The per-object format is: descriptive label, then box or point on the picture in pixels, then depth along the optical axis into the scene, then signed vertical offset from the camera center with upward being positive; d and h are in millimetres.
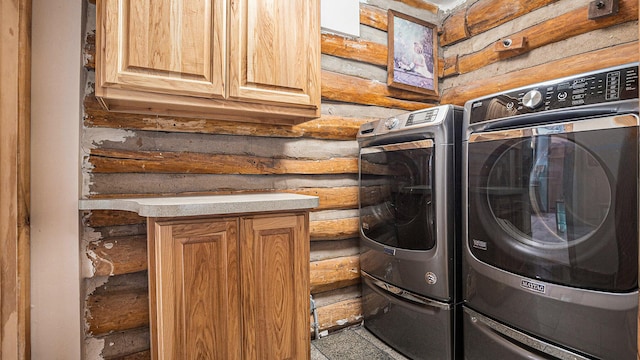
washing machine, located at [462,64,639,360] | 1112 -163
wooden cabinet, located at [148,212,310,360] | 1293 -468
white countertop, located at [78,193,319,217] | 1245 -107
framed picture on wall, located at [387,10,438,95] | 2494 +1006
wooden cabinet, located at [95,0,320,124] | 1350 +571
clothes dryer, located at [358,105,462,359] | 1688 -294
